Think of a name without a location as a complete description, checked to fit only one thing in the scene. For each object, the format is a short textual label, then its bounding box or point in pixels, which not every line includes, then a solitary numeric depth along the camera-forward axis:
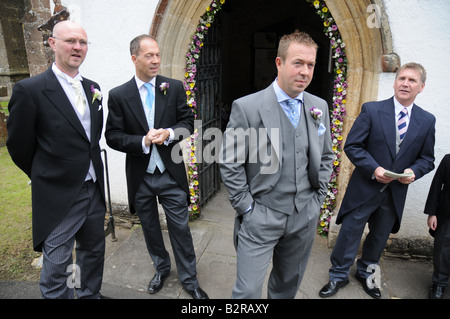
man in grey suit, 2.21
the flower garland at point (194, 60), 4.06
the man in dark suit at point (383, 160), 2.86
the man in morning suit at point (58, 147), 2.33
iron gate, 4.61
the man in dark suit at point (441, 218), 3.02
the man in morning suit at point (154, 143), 2.77
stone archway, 3.40
